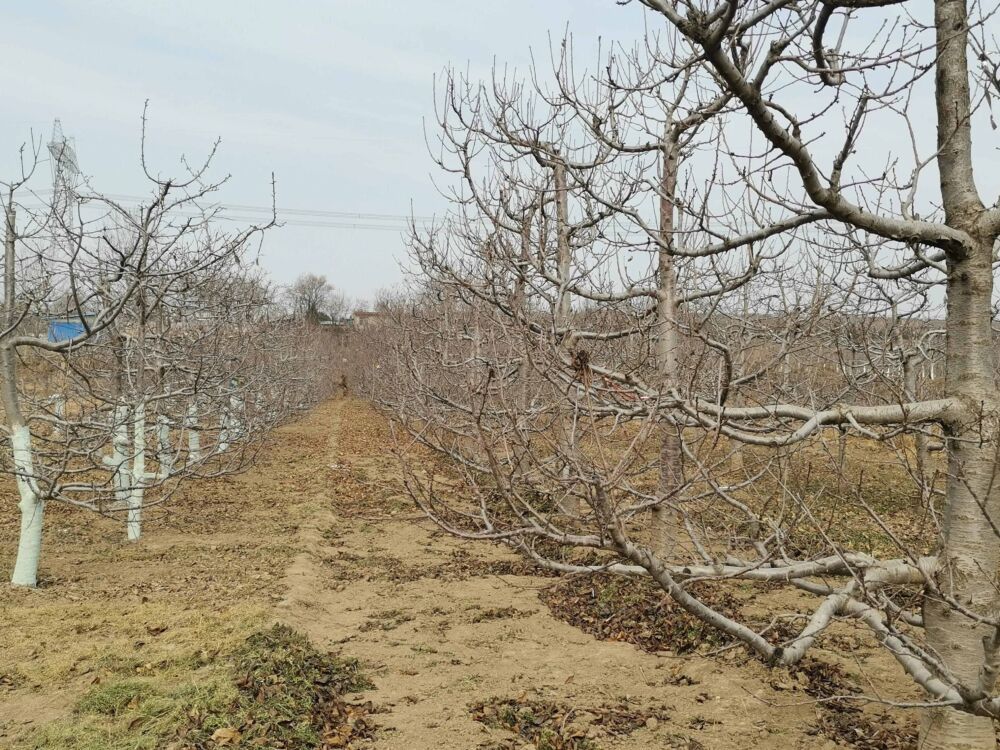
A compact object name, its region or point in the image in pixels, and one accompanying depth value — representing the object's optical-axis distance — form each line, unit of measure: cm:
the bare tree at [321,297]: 5650
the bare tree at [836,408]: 244
